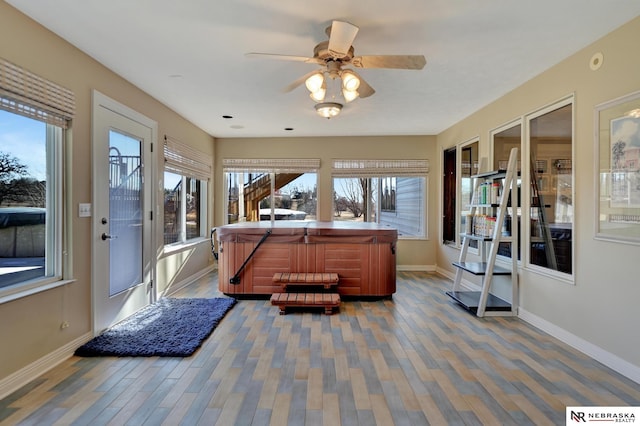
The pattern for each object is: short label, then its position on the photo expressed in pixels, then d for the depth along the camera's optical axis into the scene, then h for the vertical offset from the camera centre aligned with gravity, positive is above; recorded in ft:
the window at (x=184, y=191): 14.42 +0.99
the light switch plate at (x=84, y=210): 8.77 +0.02
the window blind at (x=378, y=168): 19.43 +2.58
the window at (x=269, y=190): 19.93 +1.32
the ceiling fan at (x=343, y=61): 6.60 +3.38
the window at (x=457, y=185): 15.60 +1.37
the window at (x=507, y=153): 11.59 +2.24
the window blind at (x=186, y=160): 13.98 +2.46
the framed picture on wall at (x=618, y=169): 7.36 +1.01
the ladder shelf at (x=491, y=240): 11.43 -1.07
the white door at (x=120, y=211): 9.47 +0.00
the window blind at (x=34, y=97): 6.68 +2.56
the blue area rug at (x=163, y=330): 8.52 -3.57
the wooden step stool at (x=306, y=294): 11.63 -3.13
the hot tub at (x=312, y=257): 13.23 -1.87
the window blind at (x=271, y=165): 19.71 +2.79
